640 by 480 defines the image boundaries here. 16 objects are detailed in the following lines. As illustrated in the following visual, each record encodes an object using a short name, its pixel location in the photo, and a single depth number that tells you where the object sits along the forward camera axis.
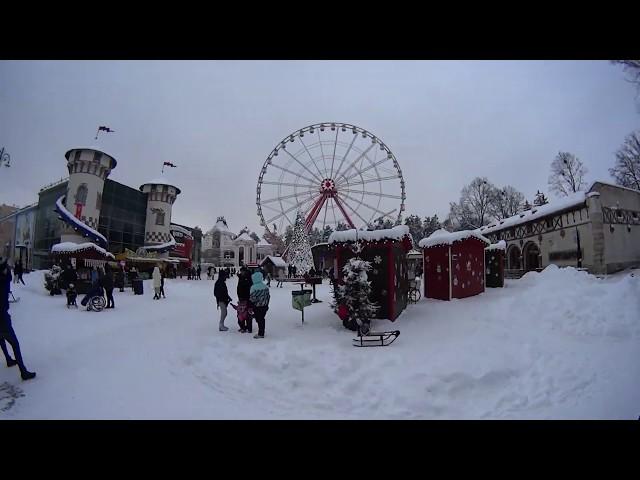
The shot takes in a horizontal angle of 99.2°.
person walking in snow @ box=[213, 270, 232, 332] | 6.84
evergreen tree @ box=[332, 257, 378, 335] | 6.46
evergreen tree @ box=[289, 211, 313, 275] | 24.95
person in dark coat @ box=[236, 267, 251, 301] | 6.67
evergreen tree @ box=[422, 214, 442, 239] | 43.71
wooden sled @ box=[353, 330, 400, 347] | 5.55
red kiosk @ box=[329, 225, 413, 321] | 7.54
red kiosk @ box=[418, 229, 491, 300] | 10.27
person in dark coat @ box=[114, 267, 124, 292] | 12.15
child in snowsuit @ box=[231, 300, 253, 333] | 6.56
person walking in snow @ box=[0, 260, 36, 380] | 3.60
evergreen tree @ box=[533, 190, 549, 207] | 18.86
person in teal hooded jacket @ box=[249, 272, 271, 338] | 6.15
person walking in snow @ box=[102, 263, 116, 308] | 8.30
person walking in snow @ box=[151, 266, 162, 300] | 11.83
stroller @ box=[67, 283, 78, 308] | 7.70
